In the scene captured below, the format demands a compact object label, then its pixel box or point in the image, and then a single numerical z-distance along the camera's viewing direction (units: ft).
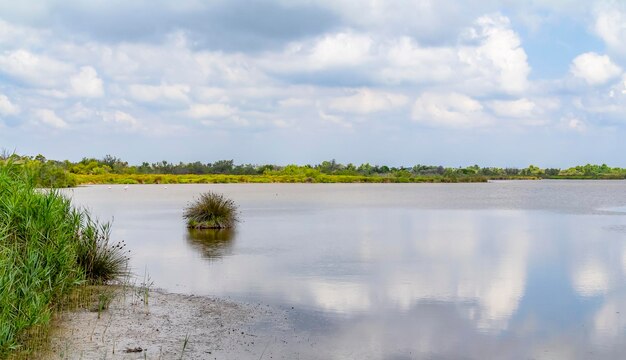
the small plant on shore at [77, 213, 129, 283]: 37.52
